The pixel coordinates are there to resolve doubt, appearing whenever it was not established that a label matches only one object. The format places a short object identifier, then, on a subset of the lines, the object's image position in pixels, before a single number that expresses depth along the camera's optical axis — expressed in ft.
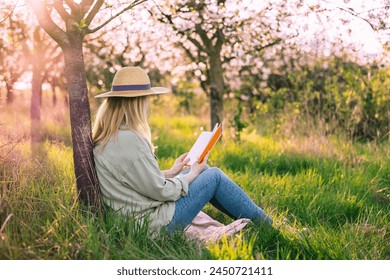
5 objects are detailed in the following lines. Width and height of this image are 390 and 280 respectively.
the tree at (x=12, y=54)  15.41
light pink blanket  12.35
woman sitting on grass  11.53
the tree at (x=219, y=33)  18.02
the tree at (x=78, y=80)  12.03
